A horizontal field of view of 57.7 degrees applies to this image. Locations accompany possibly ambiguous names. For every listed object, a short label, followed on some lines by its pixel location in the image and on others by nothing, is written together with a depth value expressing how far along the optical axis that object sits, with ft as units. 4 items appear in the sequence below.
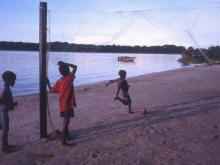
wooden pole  13.13
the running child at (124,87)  18.51
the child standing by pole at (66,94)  12.78
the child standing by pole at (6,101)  12.02
